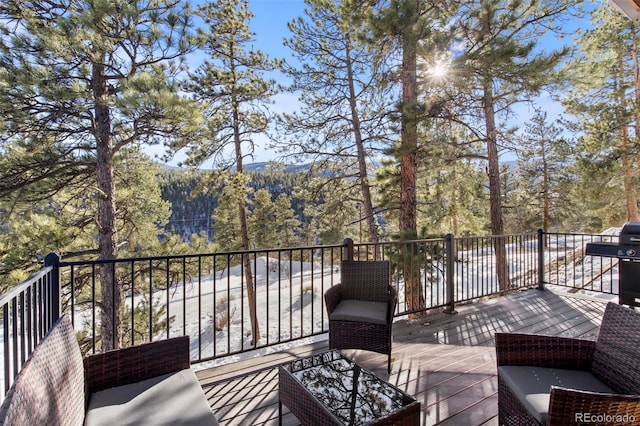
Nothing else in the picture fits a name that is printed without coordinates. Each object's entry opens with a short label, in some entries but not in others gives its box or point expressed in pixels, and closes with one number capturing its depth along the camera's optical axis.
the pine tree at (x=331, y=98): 8.20
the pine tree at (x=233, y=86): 9.30
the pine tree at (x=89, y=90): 5.04
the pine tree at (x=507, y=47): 5.20
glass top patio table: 1.42
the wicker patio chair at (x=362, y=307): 2.70
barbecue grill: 3.64
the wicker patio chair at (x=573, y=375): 1.17
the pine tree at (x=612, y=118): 8.77
